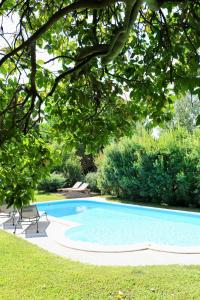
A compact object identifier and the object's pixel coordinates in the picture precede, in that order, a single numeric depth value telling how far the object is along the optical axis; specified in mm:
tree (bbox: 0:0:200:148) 3512
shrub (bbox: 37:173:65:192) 25484
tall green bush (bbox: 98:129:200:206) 16312
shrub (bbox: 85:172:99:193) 24484
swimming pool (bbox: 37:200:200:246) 12178
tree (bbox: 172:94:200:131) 36750
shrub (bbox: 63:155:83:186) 27047
